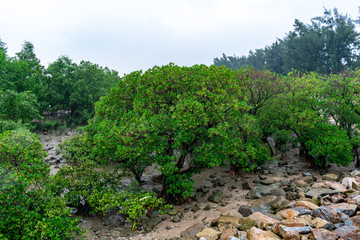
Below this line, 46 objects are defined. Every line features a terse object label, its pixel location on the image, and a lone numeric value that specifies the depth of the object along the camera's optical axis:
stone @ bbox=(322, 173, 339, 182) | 16.28
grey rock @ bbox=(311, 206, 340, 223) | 9.05
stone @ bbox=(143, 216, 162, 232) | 13.23
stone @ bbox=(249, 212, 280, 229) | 9.53
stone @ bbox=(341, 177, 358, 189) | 13.76
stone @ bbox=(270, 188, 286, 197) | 14.59
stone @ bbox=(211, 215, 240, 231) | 10.50
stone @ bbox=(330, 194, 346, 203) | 11.06
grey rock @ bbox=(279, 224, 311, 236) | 8.22
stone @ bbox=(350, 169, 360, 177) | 16.32
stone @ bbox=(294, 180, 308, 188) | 15.86
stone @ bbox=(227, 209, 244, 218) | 12.10
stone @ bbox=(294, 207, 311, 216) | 9.91
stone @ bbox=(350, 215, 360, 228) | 8.36
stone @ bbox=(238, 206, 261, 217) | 12.28
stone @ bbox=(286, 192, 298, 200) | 13.56
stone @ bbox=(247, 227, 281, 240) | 8.34
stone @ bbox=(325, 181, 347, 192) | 12.86
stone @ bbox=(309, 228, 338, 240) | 7.64
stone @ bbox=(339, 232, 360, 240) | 7.28
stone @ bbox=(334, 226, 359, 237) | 7.70
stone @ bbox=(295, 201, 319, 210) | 10.65
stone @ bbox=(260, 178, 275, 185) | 17.67
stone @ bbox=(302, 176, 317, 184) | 17.35
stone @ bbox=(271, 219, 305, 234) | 8.59
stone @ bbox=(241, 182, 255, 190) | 17.67
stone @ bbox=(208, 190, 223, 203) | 15.96
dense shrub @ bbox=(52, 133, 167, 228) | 13.00
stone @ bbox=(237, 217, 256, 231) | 9.96
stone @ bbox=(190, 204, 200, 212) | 14.86
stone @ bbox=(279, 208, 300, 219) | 9.95
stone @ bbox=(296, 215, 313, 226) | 8.88
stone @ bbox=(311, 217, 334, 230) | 8.41
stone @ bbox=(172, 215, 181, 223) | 13.80
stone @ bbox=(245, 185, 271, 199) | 15.42
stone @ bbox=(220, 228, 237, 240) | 9.34
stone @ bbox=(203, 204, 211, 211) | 14.70
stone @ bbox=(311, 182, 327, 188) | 14.09
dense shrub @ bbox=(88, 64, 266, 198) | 13.30
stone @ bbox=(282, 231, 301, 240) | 7.99
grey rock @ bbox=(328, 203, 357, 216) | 9.45
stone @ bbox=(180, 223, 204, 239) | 11.30
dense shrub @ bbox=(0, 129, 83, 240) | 9.11
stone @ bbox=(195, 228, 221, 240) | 9.87
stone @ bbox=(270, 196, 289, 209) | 12.13
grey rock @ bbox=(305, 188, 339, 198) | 12.38
